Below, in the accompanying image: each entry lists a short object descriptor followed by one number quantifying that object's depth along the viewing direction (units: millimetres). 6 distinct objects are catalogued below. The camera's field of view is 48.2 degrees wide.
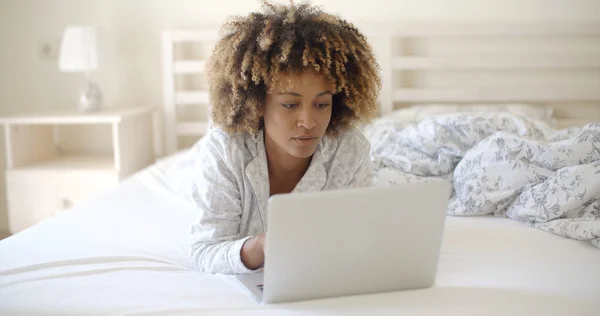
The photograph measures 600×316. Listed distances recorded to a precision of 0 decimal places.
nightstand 2584
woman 1274
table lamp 2670
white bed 1097
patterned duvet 1582
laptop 961
